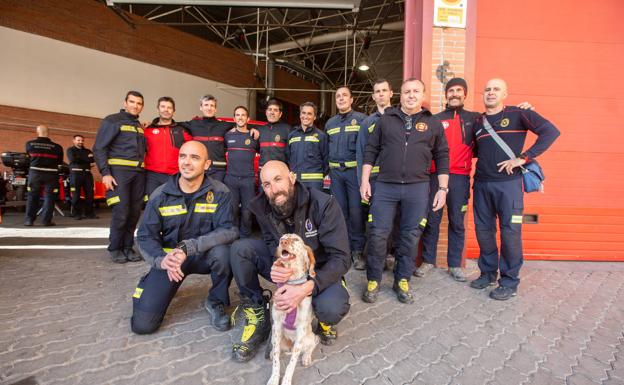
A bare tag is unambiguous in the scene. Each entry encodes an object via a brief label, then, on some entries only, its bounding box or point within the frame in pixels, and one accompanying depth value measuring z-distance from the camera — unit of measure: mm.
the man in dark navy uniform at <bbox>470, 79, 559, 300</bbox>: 2971
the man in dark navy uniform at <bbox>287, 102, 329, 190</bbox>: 4223
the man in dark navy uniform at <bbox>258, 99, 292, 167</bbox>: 4578
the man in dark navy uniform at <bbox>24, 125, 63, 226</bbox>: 6273
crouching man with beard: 1983
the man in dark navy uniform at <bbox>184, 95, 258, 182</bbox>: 4531
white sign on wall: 3842
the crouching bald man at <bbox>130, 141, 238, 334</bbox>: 2260
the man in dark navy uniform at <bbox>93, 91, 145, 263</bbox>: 3750
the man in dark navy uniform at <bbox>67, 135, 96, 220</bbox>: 7383
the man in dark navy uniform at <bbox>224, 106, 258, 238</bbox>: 4547
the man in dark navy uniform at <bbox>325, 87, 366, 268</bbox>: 3939
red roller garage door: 4168
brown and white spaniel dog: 1702
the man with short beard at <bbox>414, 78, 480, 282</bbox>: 3461
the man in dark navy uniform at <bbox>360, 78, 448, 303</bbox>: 2914
